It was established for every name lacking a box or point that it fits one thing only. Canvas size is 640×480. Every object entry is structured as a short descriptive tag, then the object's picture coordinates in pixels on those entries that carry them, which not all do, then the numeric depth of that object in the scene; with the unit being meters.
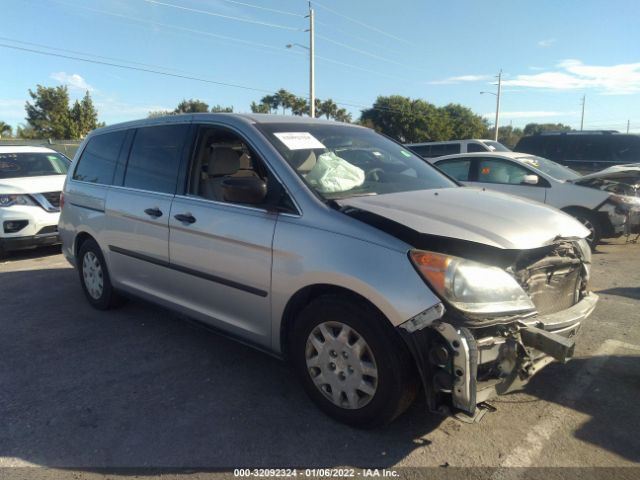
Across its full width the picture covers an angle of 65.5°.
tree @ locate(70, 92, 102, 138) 39.41
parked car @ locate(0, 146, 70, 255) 7.54
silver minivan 2.48
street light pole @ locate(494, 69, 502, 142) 52.27
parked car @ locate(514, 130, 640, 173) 12.47
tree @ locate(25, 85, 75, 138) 38.56
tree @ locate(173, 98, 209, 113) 59.05
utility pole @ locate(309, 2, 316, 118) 29.66
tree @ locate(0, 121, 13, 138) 50.84
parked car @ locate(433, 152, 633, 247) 7.59
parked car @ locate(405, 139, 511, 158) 14.27
